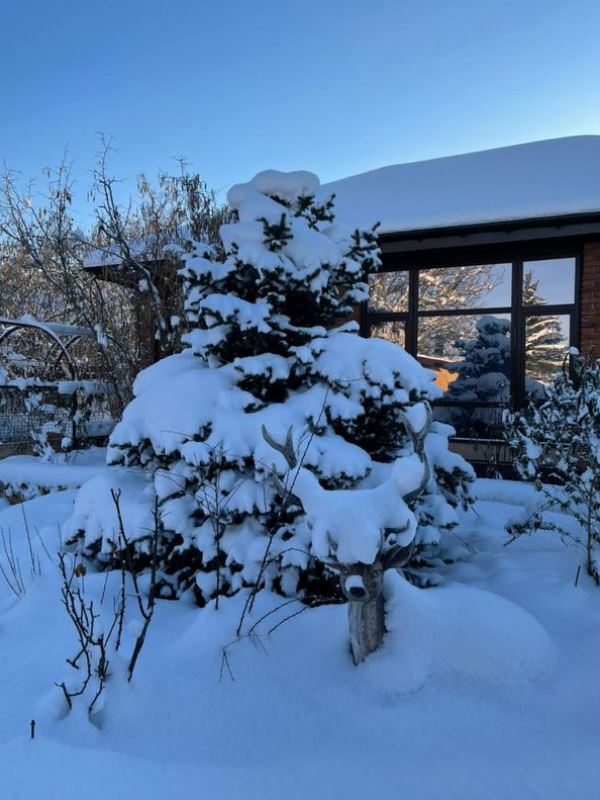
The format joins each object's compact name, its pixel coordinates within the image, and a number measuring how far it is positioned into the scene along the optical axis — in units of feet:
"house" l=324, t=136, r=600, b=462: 21.99
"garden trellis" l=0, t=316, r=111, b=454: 22.41
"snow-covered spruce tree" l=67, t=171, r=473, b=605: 9.75
